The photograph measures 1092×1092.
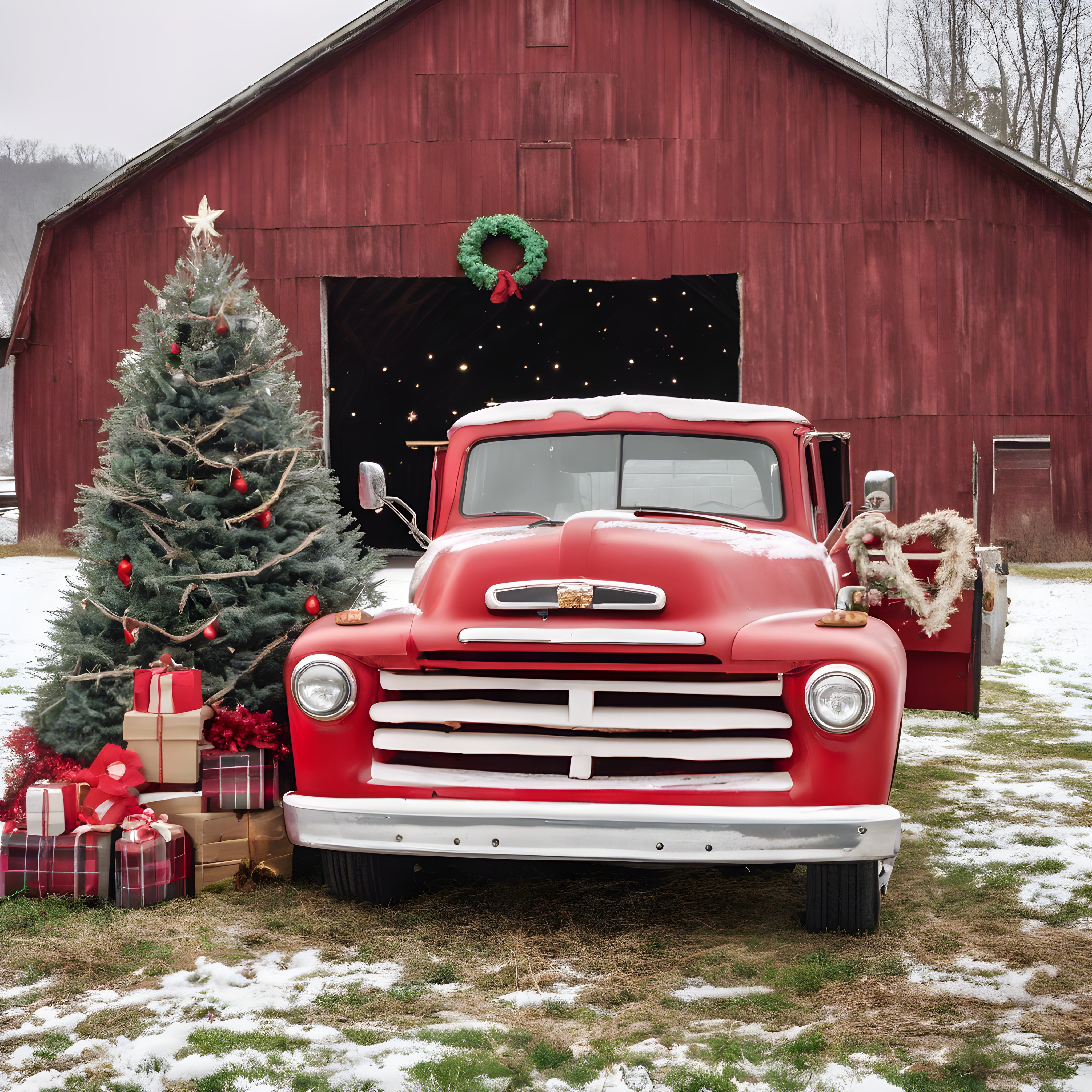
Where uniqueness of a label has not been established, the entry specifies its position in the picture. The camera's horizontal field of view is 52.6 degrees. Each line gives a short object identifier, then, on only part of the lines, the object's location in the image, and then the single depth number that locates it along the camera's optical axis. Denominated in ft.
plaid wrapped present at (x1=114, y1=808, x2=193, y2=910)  13.35
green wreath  47.47
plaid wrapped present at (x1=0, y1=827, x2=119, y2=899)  13.60
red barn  47.26
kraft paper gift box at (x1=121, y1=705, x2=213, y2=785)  14.32
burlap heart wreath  16.40
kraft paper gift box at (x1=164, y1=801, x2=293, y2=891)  14.07
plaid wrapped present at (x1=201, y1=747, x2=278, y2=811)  14.35
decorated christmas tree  15.98
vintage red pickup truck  11.28
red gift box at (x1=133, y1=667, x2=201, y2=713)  14.39
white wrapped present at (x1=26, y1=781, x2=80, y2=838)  13.41
